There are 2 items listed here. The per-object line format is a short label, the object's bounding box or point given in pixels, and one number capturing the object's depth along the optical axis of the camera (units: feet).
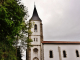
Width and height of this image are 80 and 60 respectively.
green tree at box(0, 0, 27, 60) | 26.91
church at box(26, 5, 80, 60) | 72.06
